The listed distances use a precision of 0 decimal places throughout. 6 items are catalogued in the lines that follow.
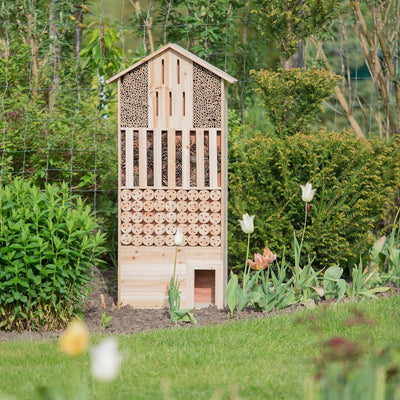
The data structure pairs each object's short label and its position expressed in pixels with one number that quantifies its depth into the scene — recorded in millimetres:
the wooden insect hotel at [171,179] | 10148
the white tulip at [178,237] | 8914
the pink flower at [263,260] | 9781
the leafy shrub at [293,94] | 11328
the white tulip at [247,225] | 9461
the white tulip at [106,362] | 3807
